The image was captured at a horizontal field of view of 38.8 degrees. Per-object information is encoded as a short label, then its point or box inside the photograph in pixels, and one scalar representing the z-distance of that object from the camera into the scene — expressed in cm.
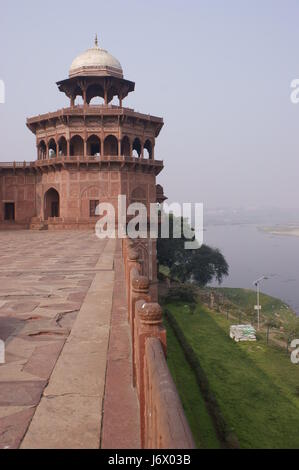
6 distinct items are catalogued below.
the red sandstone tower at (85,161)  2520
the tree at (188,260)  3625
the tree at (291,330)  2250
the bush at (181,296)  2641
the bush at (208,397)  1021
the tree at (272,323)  2639
